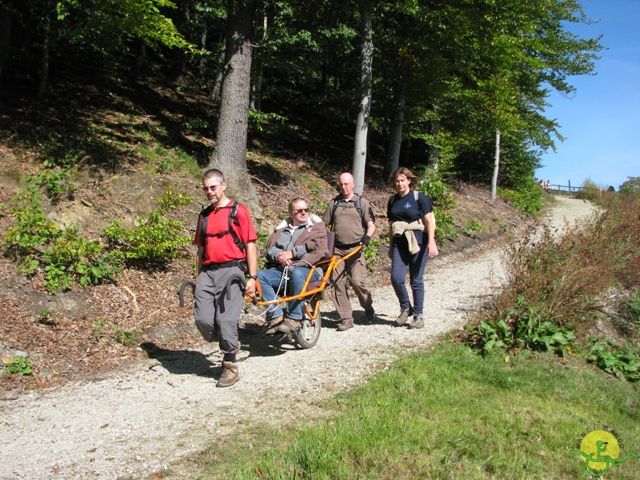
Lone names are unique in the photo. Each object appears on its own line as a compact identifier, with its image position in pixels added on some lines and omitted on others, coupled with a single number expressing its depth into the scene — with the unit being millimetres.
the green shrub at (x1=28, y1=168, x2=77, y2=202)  8750
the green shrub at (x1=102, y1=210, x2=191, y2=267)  7887
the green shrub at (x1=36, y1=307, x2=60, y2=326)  6288
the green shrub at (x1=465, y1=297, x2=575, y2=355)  6348
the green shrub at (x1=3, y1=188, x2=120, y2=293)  6883
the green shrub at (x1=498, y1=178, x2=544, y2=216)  24031
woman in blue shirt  6992
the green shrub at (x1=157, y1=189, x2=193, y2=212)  9008
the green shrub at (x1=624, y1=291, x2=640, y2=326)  9302
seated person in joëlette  6098
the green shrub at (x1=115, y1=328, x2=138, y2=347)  6471
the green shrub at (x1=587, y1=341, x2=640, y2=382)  6285
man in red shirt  5270
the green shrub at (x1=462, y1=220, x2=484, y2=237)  16344
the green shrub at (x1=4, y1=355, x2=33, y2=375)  5484
